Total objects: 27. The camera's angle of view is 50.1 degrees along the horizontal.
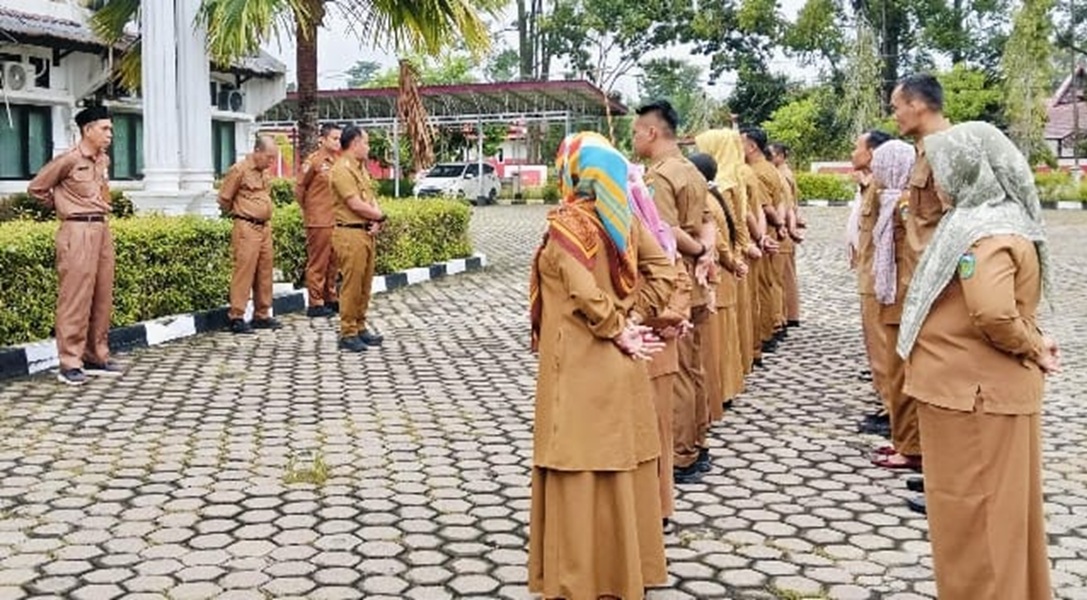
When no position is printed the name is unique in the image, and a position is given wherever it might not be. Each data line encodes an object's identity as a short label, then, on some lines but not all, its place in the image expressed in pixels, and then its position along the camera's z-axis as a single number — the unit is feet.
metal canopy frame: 91.91
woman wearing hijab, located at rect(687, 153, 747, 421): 19.16
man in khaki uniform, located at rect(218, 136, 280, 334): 30.68
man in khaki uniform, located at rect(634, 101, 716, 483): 15.61
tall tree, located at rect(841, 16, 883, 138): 118.73
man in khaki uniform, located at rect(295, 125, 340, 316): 34.42
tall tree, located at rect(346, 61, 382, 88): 253.44
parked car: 101.14
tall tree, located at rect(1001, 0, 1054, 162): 107.96
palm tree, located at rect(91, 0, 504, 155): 35.22
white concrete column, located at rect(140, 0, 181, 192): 34.83
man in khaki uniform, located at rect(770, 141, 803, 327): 28.66
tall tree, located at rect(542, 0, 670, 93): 128.26
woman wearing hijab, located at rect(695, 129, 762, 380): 21.03
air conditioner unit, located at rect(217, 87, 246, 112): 66.28
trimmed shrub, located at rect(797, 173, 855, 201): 106.42
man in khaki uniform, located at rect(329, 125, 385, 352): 27.71
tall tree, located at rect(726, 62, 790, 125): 129.59
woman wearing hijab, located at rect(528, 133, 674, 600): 11.30
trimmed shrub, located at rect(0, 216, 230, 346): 25.38
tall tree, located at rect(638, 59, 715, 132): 129.59
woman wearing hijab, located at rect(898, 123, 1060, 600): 10.56
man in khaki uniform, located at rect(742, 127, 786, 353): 26.84
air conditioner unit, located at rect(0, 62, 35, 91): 48.93
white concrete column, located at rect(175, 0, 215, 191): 36.52
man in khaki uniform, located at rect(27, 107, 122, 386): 23.73
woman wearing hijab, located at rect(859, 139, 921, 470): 17.30
